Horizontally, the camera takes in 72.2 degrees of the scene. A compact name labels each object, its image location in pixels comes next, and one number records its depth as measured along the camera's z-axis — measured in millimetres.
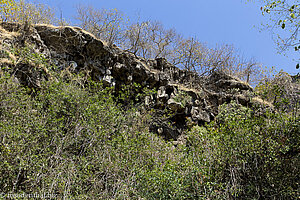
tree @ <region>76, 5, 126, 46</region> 11197
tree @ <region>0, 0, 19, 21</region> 9446
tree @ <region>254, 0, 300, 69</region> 5005
